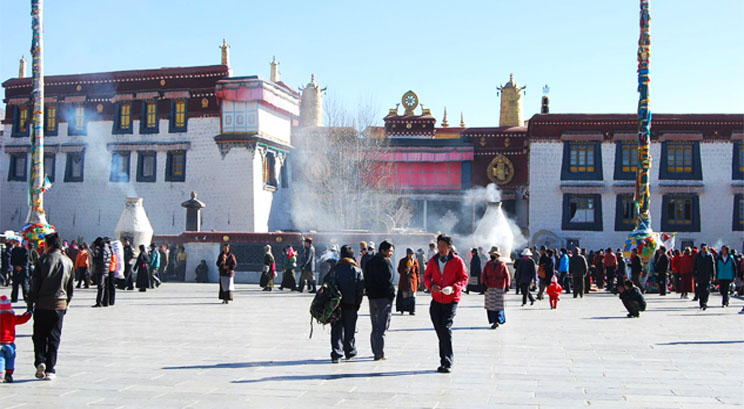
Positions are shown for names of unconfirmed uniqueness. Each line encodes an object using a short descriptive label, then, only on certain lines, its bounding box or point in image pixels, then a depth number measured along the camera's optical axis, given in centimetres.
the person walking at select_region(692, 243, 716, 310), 1983
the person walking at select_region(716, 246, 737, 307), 2016
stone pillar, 3503
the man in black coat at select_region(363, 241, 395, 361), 1064
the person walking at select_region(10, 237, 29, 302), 1966
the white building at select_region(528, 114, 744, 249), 4353
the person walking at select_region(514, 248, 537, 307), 1989
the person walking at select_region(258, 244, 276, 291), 2539
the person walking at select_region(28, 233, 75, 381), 884
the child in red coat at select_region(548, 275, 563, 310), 1935
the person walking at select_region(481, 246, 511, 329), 1477
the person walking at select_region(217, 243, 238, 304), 1997
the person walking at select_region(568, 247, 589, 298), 2473
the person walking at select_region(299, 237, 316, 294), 2384
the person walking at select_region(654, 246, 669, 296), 2469
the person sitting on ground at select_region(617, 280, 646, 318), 1717
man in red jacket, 974
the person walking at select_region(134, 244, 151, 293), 2545
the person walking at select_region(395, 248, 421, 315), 1731
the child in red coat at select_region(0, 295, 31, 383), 863
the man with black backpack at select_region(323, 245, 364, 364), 1043
